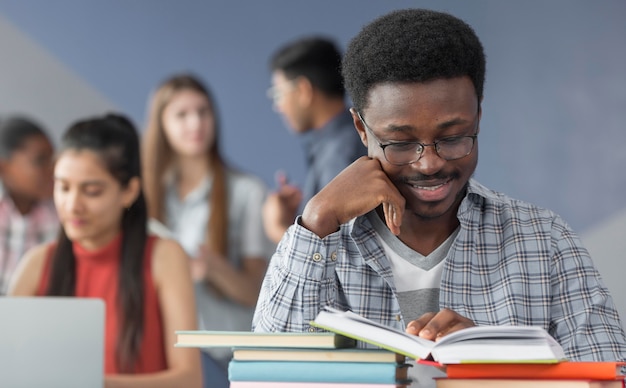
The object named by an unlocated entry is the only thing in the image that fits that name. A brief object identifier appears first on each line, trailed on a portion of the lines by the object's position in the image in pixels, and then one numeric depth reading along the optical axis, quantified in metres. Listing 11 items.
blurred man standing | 3.54
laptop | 2.01
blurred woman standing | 4.01
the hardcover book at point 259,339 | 1.64
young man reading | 1.94
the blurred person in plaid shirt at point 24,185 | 4.11
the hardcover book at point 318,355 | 1.63
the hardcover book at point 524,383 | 1.59
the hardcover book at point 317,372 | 1.62
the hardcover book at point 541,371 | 1.59
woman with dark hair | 3.08
